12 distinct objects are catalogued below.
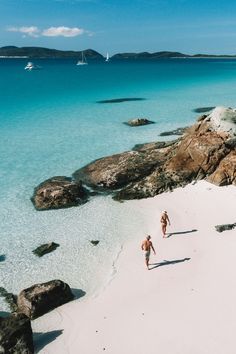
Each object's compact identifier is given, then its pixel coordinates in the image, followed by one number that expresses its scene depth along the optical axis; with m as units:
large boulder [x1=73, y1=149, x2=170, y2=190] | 31.50
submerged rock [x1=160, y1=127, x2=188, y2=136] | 48.23
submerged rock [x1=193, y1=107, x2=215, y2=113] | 66.54
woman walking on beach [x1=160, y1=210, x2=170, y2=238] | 23.75
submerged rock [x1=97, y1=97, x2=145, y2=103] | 79.50
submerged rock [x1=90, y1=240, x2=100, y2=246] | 23.69
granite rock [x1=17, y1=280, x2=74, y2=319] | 17.81
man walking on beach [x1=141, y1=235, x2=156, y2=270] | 20.42
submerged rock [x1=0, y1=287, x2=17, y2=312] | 18.67
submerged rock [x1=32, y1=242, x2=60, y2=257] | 23.09
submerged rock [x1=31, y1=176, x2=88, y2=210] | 28.72
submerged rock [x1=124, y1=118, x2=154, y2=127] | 53.91
